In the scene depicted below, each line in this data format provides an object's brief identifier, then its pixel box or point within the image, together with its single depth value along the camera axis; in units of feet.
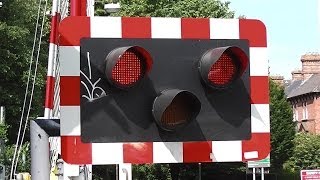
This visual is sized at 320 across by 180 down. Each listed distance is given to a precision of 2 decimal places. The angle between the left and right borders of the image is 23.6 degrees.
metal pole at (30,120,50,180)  9.89
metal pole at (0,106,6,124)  89.84
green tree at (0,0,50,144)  126.52
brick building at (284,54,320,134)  253.03
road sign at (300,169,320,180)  75.82
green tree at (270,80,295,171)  164.04
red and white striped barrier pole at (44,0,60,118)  25.84
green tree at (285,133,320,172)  199.82
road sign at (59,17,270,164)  9.55
